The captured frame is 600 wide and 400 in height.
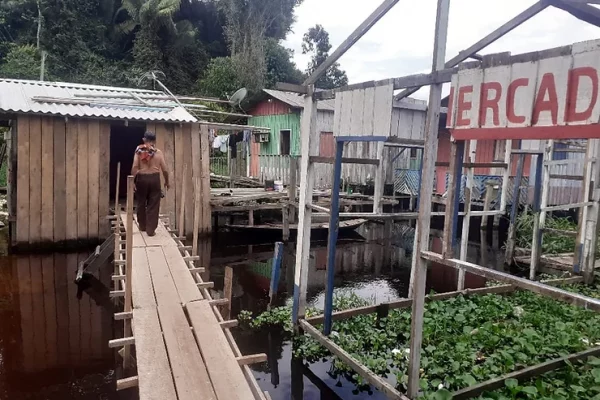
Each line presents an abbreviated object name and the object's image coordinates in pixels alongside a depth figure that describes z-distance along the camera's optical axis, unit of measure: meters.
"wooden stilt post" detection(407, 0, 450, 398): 3.38
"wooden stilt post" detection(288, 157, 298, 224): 11.62
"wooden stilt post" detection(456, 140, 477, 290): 6.73
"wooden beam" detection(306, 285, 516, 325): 5.54
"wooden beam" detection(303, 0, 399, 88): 3.85
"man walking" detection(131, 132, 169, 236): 6.63
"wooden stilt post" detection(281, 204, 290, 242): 11.81
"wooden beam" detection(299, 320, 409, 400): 3.73
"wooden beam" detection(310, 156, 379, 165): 5.13
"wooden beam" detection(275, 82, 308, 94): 5.04
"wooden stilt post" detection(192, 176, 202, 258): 5.94
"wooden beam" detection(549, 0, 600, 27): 2.86
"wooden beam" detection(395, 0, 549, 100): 3.16
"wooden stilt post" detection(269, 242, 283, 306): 6.94
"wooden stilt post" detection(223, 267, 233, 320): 4.59
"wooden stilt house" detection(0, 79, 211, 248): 9.38
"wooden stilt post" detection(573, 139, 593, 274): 7.35
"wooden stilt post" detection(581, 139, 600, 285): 7.29
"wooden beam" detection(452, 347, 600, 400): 3.78
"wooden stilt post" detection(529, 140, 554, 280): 7.89
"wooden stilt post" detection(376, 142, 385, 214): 6.09
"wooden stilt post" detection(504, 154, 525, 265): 9.19
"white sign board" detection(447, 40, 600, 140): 2.39
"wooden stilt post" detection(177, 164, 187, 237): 7.38
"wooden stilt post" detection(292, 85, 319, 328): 5.27
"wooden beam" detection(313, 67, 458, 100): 3.31
